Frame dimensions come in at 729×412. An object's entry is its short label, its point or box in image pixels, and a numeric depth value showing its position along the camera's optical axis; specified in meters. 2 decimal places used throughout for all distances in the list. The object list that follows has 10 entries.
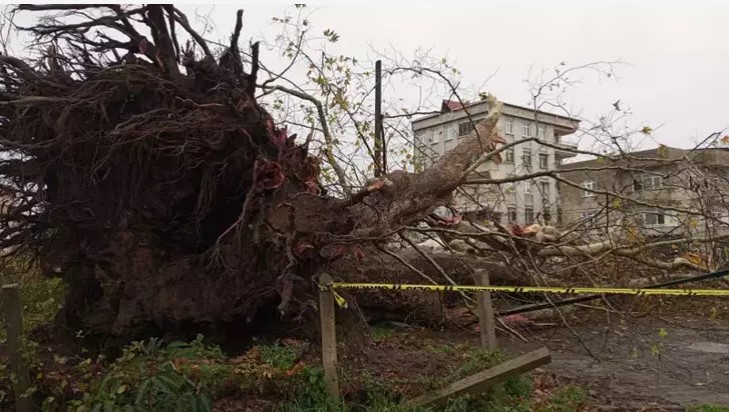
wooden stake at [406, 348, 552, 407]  4.18
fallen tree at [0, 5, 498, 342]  4.92
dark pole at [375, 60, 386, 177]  8.27
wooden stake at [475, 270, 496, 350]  5.09
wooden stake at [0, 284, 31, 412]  4.36
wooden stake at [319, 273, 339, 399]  4.28
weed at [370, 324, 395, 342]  7.61
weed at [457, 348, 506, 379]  4.45
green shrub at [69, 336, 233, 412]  3.60
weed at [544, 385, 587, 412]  4.82
